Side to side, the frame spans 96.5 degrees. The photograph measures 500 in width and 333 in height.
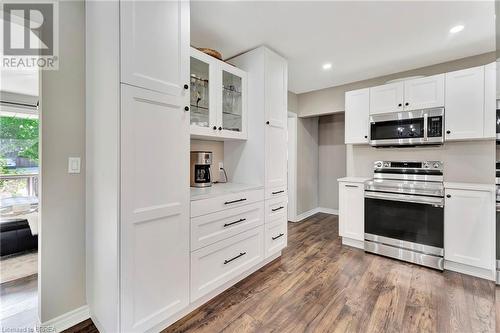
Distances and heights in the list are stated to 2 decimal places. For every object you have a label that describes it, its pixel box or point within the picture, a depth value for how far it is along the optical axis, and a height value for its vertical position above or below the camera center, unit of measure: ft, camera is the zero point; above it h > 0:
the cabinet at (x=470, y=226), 7.35 -2.12
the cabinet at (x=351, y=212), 9.94 -2.15
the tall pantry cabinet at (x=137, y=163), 4.42 +0.05
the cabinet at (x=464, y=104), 8.04 +2.25
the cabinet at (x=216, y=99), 6.94 +2.27
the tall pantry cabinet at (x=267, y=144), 8.25 +0.83
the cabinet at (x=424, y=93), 8.80 +2.95
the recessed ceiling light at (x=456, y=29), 7.11 +4.42
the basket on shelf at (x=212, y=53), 7.27 +3.71
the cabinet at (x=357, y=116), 10.52 +2.35
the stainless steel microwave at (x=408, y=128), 8.86 +1.56
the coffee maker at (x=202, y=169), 7.50 -0.14
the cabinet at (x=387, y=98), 9.67 +2.98
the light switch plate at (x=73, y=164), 5.30 +0.02
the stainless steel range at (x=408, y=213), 8.21 -1.92
